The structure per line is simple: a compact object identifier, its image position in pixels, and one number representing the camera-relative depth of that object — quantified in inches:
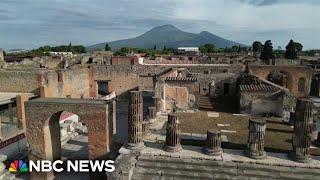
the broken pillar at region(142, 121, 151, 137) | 433.2
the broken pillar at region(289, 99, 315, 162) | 343.1
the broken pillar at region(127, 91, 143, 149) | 383.0
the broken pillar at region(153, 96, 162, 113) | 585.3
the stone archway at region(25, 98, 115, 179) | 389.8
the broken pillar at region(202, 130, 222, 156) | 354.4
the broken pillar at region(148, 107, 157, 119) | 532.0
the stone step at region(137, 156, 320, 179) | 327.5
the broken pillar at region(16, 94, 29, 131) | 606.5
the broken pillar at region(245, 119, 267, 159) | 347.6
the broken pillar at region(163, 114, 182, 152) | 366.0
